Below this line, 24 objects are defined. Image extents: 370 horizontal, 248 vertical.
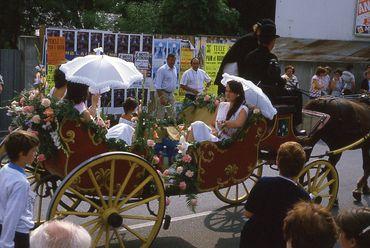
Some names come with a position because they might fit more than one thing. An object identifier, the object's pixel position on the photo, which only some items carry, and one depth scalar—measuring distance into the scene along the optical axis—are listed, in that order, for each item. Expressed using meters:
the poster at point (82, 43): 12.89
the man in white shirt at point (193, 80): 12.97
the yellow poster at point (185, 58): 14.92
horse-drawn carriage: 5.31
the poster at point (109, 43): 13.37
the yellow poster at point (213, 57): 15.41
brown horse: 8.06
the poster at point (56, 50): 12.45
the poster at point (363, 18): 23.86
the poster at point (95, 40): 13.05
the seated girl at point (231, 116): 6.45
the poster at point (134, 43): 13.80
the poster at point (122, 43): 13.52
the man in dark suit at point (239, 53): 7.54
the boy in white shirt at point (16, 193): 3.93
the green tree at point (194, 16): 19.22
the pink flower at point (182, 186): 5.84
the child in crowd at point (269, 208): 4.16
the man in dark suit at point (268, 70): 7.19
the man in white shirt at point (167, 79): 12.91
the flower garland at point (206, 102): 7.39
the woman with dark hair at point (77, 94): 5.58
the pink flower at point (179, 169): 5.84
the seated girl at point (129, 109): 6.64
